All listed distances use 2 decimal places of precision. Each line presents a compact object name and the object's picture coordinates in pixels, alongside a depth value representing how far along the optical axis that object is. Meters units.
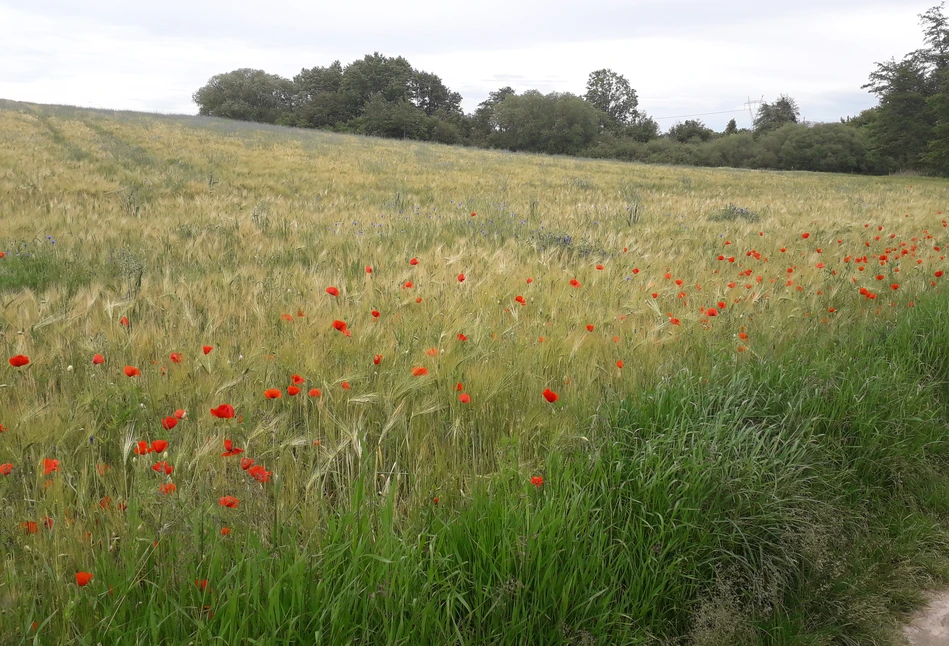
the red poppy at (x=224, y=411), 1.69
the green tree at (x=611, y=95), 90.75
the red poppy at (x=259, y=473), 1.51
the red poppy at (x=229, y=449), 1.64
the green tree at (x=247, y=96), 72.88
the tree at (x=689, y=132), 77.12
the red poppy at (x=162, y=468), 1.54
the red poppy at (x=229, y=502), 1.46
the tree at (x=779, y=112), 81.00
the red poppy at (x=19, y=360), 1.90
